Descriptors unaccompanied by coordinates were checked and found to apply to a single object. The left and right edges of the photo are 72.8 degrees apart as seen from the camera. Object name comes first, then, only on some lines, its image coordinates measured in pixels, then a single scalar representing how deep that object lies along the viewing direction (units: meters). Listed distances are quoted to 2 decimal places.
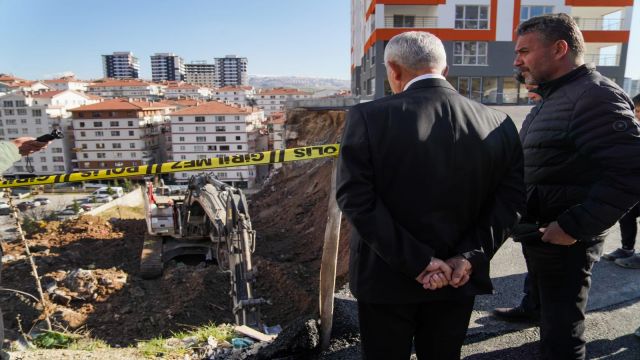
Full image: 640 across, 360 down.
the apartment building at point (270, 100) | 109.50
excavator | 8.16
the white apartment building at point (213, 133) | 61.38
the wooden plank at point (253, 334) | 3.72
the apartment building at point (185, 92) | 110.69
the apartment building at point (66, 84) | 99.38
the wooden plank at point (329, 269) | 2.76
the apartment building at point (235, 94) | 114.62
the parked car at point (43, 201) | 41.56
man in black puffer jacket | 2.03
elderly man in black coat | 1.73
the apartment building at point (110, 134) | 60.19
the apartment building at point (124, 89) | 102.94
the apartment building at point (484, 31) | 26.23
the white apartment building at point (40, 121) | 61.59
